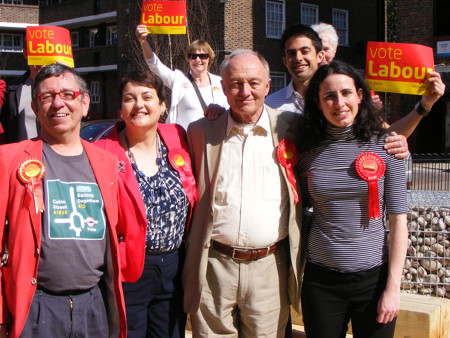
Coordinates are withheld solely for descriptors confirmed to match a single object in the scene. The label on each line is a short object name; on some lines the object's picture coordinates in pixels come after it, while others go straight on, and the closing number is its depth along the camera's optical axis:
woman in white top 5.06
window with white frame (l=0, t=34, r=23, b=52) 37.16
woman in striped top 3.05
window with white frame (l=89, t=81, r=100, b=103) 30.36
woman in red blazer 3.08
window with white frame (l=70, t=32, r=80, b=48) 33.28
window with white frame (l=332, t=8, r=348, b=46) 27.09
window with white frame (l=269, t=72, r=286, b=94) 24.25
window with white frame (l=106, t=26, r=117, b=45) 31.30
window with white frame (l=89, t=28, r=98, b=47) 32.22
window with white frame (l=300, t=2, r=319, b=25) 25.55
